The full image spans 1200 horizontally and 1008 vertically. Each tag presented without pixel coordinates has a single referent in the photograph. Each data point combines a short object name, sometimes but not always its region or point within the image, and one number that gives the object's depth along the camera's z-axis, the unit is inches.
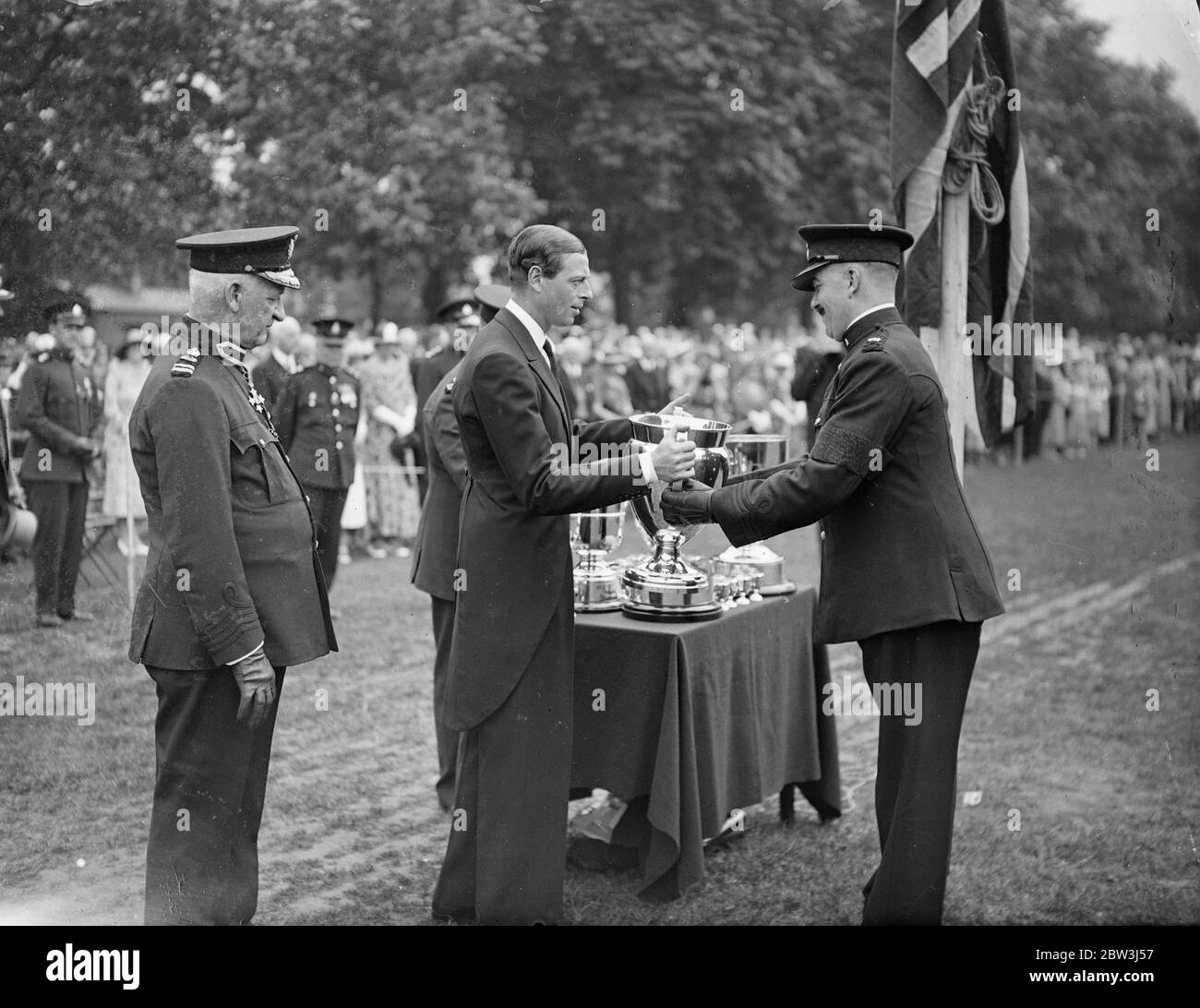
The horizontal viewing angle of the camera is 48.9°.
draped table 172.6
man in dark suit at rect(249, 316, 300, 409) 344.5
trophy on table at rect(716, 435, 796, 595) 191.6
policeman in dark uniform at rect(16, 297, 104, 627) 333.4
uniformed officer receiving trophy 151.9
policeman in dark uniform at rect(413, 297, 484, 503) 319.3
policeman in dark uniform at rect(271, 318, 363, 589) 342.0
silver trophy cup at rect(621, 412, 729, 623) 179.5
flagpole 193.6
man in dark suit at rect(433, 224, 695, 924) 153.0
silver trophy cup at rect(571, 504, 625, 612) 186.7
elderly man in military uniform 137.9
